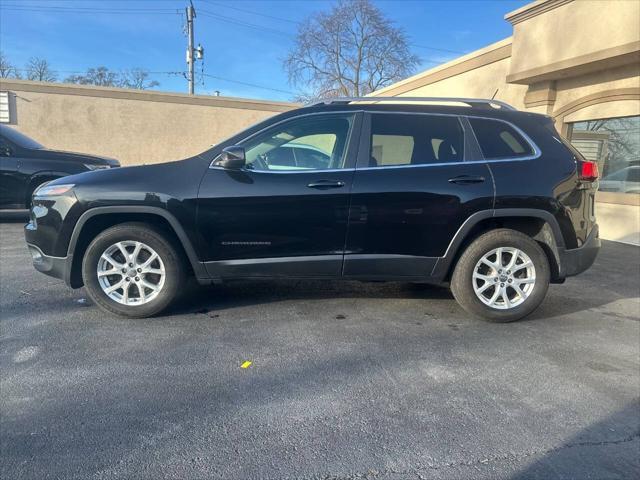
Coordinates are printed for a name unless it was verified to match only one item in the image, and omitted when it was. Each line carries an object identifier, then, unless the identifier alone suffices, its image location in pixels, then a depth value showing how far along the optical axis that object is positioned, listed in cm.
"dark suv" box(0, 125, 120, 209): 809
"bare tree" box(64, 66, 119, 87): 4181
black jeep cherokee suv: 373
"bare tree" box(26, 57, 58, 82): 4097
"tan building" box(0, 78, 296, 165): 1641
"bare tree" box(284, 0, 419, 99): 3222
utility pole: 2914
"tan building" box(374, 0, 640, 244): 792
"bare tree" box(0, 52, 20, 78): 3928
